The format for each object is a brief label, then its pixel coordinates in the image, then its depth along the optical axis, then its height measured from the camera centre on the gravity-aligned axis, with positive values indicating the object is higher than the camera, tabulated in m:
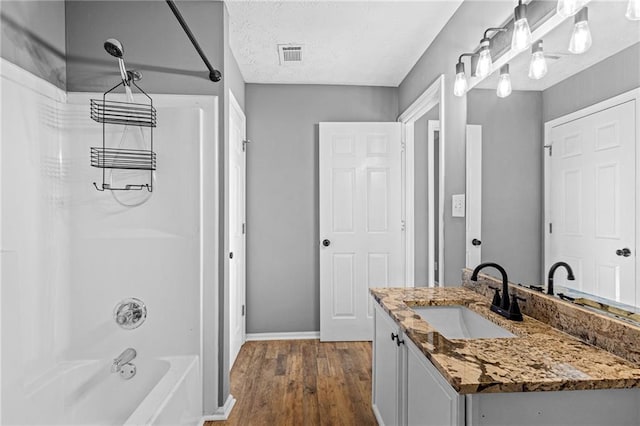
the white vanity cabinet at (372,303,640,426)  1.03 -0.54
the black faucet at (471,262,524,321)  1.54 -0.38
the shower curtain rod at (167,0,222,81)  1.70 +0.87
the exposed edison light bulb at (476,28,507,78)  1.90 +0.78
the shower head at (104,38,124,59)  1.78 +0.79
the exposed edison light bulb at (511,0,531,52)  1.56 +0.76
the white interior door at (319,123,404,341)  3.60 -0.13
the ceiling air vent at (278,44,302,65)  2.90 +1.28
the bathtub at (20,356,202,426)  1.85 -0.91
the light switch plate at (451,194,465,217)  2.27 +0.05
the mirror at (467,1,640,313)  1.18 +0.18
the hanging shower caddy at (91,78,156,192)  2.14 +0.37
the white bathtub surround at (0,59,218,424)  2.00 -0.22
